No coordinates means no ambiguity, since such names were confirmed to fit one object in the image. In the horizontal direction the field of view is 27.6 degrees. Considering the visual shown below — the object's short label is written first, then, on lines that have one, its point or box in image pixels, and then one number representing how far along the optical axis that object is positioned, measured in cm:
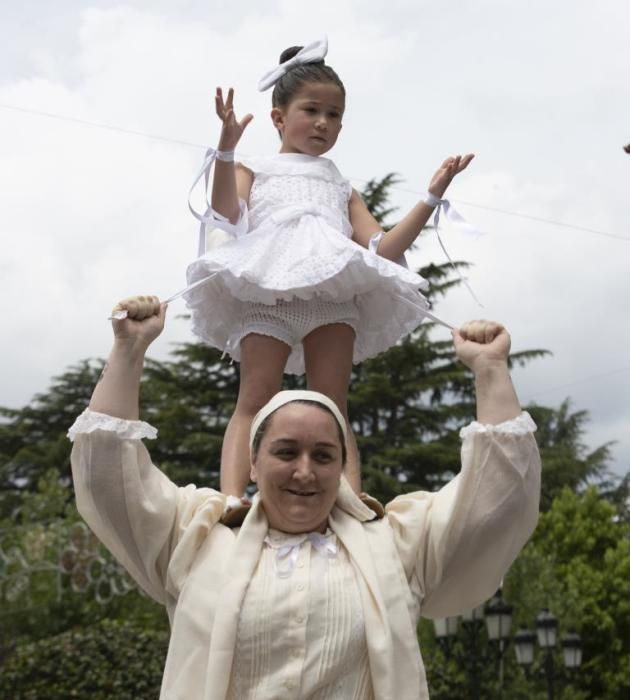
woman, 347
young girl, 436
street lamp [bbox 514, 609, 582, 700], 1498
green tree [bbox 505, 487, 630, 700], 2066
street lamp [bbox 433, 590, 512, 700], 1402
